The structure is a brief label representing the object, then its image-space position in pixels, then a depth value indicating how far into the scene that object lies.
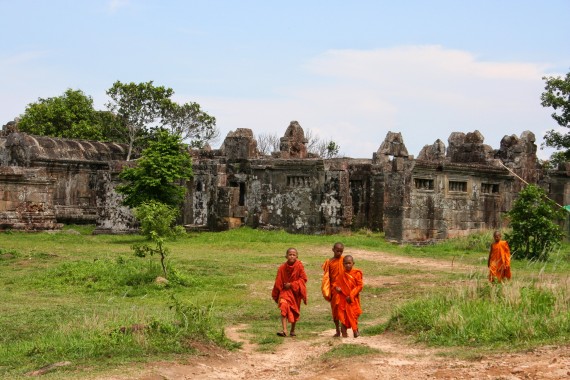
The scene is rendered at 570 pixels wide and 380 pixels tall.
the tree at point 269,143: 61.66
